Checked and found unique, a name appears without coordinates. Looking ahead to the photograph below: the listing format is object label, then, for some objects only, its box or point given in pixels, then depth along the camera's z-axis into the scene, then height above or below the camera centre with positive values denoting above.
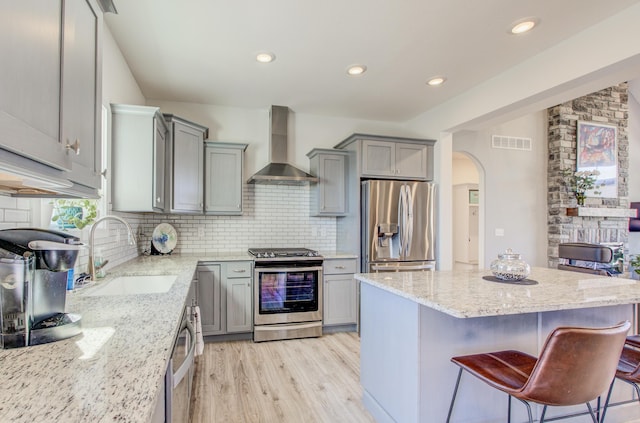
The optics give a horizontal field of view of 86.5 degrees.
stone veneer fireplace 5.35 +0.75
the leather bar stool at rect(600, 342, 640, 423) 1.66 -0.76
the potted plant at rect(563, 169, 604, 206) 5.29 +0.56
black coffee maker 0.98 -0.22
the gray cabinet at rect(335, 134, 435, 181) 4.03 +0.74
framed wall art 5.46 +1.05
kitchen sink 2.00 -0.44
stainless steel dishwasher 1.15 -0.61
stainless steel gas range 3.68 -0.87
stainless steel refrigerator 3.94 -0.12
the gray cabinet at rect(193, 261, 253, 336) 3.57 -0.85
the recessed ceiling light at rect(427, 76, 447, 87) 3.34 +1.37
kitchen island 1.76 -0.66
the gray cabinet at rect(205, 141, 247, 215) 3.91 +0.45
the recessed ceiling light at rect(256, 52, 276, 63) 2.89 +1.38
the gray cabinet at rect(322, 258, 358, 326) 3.93 -0.89
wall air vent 5.30 +1.18
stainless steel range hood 4.11 +0.85
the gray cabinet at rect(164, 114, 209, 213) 3.46 +0.54
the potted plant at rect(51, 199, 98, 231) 1.86 +0.02
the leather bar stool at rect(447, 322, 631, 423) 1.35 -0.60
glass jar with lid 2.20 -0.33
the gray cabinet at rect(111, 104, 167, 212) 2.71 +0.48
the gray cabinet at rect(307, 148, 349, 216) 4.25 +0.45
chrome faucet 2.00 -0.22
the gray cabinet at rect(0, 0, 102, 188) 0.73 +0.36
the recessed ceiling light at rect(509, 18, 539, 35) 2.37 +1.37
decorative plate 3.80 -0.24
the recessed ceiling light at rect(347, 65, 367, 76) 3.12 +1.38
